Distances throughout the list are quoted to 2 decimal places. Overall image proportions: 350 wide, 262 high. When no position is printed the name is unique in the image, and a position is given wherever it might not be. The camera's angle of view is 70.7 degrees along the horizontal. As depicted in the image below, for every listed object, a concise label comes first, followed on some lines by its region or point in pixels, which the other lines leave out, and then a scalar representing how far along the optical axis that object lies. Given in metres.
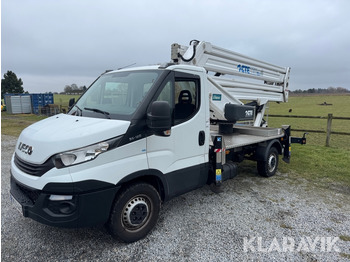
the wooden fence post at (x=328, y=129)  9.87
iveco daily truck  2.79
